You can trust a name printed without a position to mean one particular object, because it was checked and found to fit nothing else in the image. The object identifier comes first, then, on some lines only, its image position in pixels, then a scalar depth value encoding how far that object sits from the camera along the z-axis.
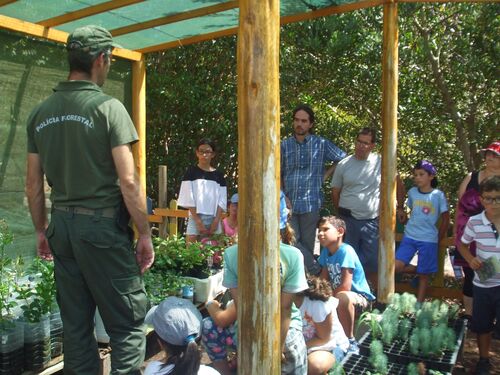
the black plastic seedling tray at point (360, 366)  3.73
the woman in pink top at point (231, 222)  5.53
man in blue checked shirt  5.46
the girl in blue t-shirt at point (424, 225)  5.63
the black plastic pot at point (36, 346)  3.48
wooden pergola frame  2.52
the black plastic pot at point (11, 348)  3.35
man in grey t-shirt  5.57
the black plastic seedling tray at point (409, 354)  3.80
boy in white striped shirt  4.21
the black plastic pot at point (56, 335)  3.67
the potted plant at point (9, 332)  3.36
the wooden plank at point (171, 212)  6.68
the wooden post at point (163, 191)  7.02
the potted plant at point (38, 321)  3.49
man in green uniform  2.79
